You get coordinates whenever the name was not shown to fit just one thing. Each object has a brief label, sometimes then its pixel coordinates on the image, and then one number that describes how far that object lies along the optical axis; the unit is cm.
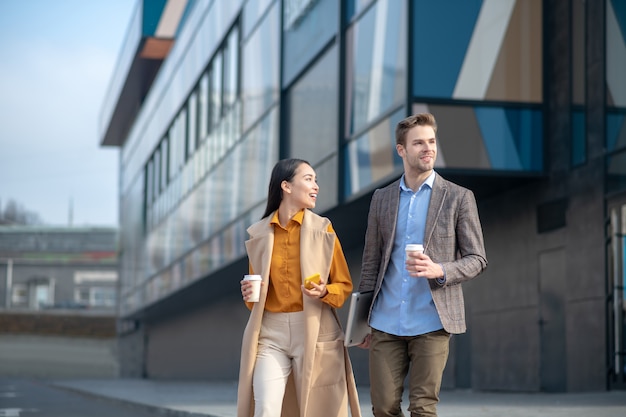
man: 469
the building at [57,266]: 7819
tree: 12506
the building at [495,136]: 1345
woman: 514
